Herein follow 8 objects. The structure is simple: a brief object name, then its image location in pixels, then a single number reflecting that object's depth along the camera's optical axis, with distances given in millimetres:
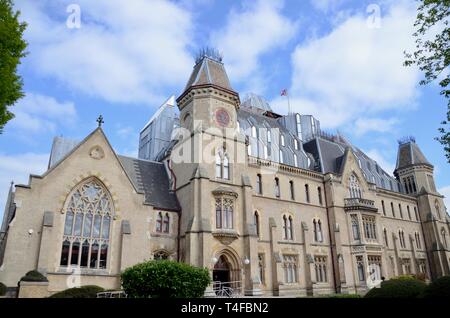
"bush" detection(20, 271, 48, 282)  18816
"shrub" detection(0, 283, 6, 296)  18422
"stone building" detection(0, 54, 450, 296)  23531
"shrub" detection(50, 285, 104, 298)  19053
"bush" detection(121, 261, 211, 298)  16234
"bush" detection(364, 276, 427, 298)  15227
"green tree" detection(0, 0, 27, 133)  13359
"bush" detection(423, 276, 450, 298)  12594
